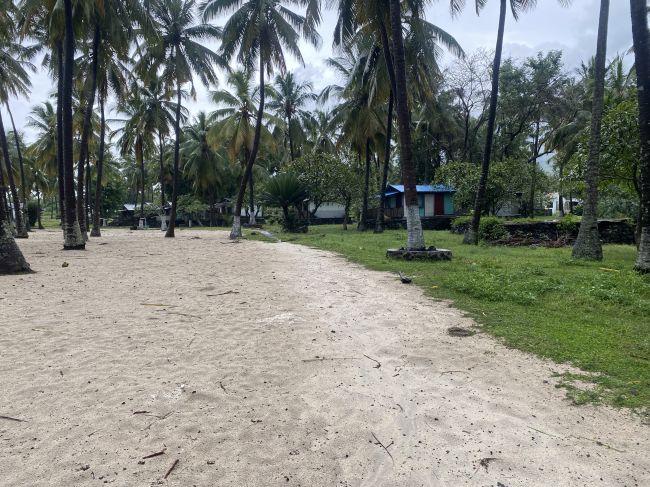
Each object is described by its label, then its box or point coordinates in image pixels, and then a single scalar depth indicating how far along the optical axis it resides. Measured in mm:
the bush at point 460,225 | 20466
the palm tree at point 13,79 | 20133
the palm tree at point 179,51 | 20594
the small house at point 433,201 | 28953
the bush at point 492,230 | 15906
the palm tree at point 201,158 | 38094
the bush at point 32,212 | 38625
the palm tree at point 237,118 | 27422
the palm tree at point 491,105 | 13719
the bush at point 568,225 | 14795
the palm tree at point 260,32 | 18391
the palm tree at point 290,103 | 32312
